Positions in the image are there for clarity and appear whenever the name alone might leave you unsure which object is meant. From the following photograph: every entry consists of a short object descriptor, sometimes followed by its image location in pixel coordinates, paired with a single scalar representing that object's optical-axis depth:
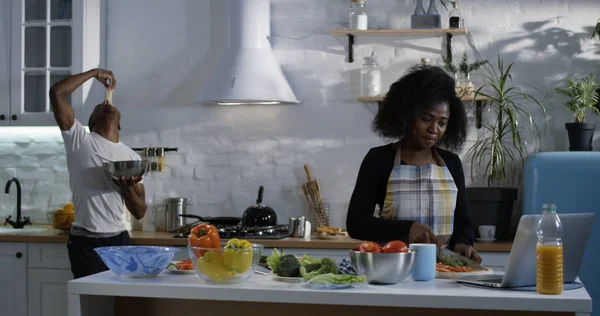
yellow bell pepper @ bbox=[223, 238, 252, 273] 2.58
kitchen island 2.35
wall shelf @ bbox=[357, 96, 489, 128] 5.15
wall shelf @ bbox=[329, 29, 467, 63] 5.14
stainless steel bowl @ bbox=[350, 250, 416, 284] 2.54
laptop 2.41
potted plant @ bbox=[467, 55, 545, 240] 5.01
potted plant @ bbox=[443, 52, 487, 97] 5.01
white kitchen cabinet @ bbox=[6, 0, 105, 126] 5.39
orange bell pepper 2.66
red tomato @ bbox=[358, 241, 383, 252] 2.58
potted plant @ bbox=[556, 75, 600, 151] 4.84
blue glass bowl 2.70
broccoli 2.71
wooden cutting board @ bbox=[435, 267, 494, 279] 2.77
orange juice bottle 2.35
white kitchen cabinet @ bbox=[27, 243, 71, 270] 5.01
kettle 5.04
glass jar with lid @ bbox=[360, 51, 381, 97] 5.22
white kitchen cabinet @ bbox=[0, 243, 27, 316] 5.07
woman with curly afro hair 3.28
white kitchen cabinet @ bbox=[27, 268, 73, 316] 5.02
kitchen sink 5.21
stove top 4.82
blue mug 2.68
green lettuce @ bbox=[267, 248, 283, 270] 2.79
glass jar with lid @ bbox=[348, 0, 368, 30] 5.22
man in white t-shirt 4.46
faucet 5.47
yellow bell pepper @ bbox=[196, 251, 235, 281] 2.59
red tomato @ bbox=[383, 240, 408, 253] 2.56
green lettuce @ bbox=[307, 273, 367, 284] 2.52
